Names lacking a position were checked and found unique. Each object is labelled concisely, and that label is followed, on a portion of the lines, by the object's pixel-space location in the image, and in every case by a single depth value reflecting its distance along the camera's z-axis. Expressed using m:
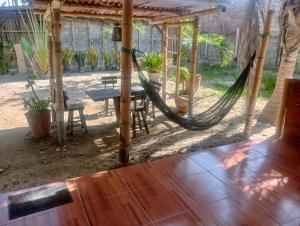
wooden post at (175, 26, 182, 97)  4.63
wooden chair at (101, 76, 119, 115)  4.61
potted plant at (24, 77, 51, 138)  3.40
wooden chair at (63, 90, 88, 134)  3.50
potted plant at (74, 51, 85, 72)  8.83
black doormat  1.65
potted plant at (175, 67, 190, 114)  4.55
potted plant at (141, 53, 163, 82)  6.43
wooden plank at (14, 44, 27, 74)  8.27
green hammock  2.91
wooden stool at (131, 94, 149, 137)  3.51
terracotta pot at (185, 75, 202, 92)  6.01
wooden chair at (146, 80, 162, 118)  4.01
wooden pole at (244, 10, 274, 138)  2.86
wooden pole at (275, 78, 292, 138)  2.79
